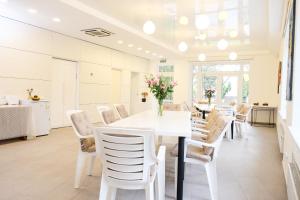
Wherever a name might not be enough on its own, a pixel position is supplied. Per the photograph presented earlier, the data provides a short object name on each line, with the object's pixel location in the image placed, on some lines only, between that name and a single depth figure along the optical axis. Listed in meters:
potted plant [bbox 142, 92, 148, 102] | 12.17
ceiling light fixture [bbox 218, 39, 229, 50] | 5.83
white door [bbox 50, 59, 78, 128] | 7.30
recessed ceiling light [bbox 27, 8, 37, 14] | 5.07
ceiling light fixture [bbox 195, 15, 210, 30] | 4.39
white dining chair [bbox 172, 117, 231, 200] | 2.55
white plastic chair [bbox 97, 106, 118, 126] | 3.45
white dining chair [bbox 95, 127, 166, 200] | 1.83
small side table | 9.70
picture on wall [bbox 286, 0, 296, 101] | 2.83
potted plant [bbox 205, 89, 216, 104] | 7.66
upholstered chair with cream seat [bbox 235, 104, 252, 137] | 6.66
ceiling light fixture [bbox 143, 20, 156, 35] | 4.56
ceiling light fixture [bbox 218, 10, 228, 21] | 5.58
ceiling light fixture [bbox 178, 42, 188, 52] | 6.33
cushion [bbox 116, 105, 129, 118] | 4.40
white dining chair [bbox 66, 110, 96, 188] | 2.86
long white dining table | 2.46
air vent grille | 6.73
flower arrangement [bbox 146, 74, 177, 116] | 3.69
